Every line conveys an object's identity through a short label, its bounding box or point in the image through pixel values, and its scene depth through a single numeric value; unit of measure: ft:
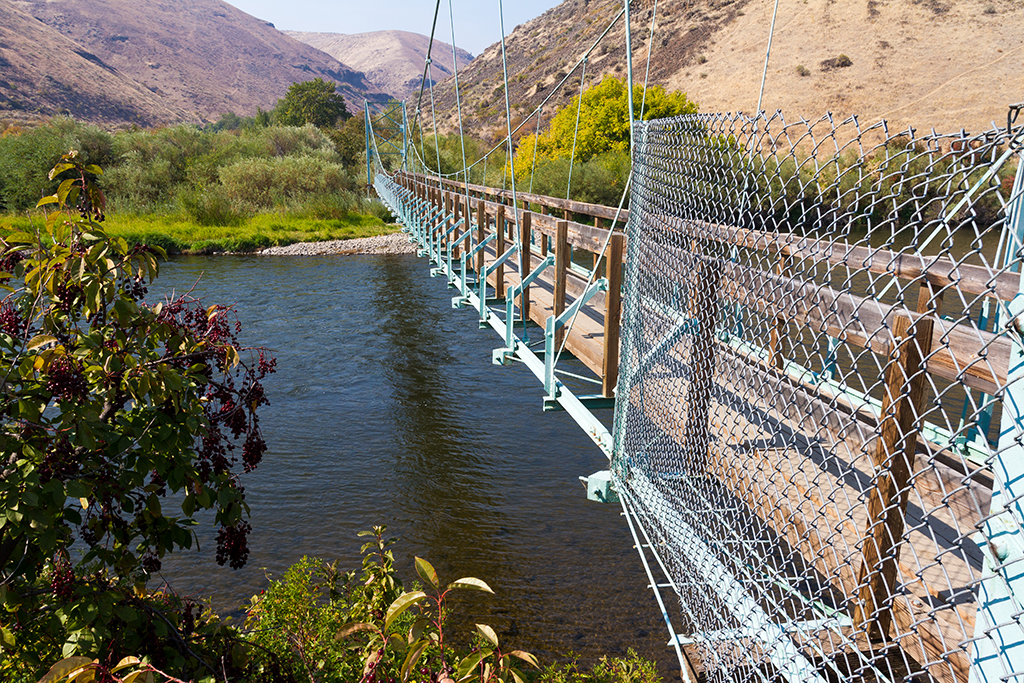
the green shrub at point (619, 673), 10.03
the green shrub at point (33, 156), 81.30
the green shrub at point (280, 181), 90.48
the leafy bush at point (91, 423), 5.74
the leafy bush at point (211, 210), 84.02
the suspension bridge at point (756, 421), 2.57
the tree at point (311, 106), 158.51
